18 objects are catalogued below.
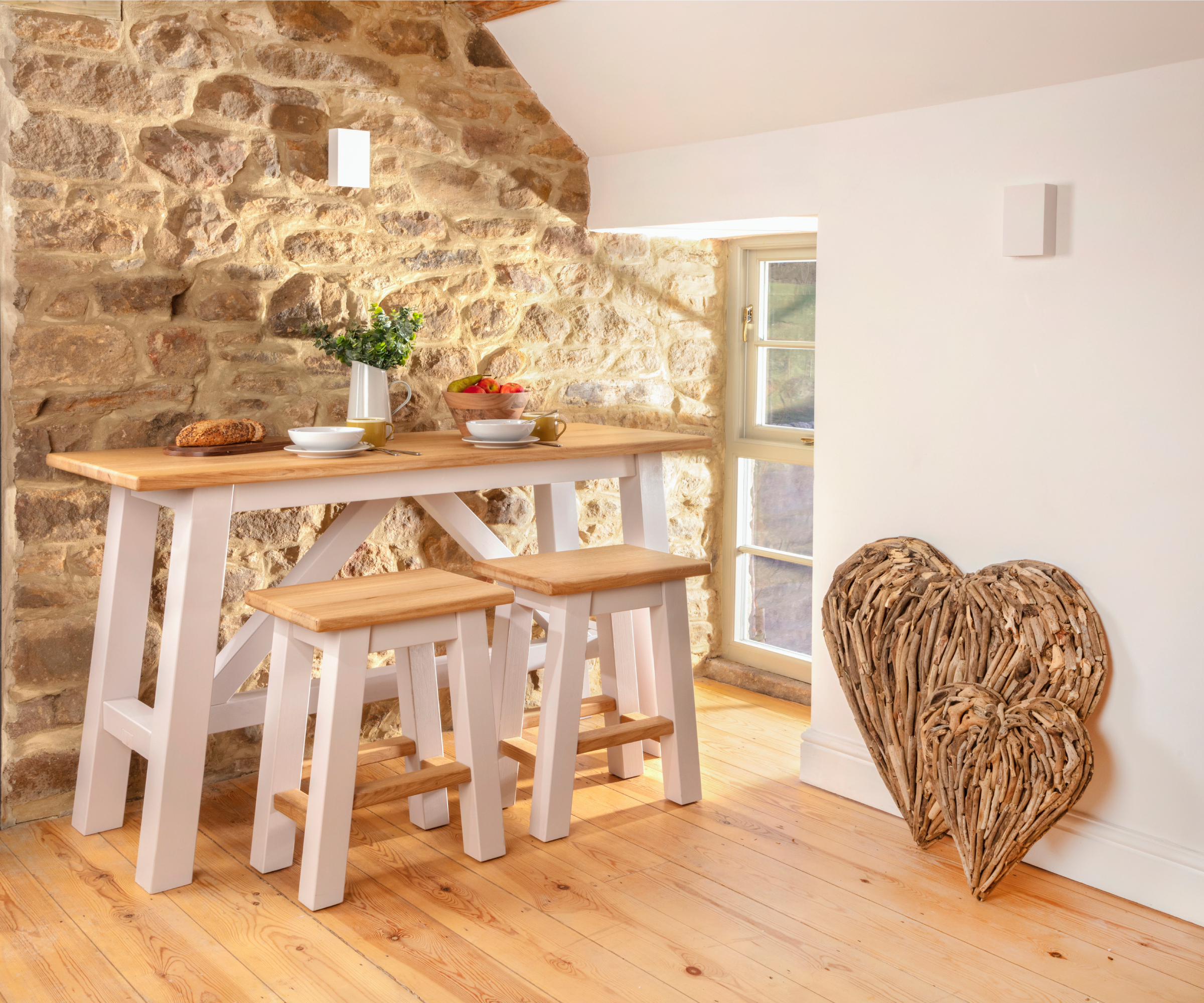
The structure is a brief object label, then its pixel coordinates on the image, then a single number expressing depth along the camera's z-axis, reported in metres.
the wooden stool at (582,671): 2.57
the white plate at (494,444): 2.86
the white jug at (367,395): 2.89
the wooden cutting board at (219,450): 2.54
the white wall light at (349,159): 2.98
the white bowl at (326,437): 2.56
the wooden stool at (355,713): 2.27
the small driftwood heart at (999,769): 2.21
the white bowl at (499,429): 2.83
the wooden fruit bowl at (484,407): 2.93
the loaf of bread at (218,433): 2.55
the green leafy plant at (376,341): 2.92
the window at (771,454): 3.69
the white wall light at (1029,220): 2.38
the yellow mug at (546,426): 2.96
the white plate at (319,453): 2.58
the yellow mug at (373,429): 2.75
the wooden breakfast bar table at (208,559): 2.35
